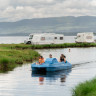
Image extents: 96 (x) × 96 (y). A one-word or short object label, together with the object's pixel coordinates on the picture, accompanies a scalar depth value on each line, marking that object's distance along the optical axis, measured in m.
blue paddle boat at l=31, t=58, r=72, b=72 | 37.88
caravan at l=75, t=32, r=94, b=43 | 103.25
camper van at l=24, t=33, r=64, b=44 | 91.56
